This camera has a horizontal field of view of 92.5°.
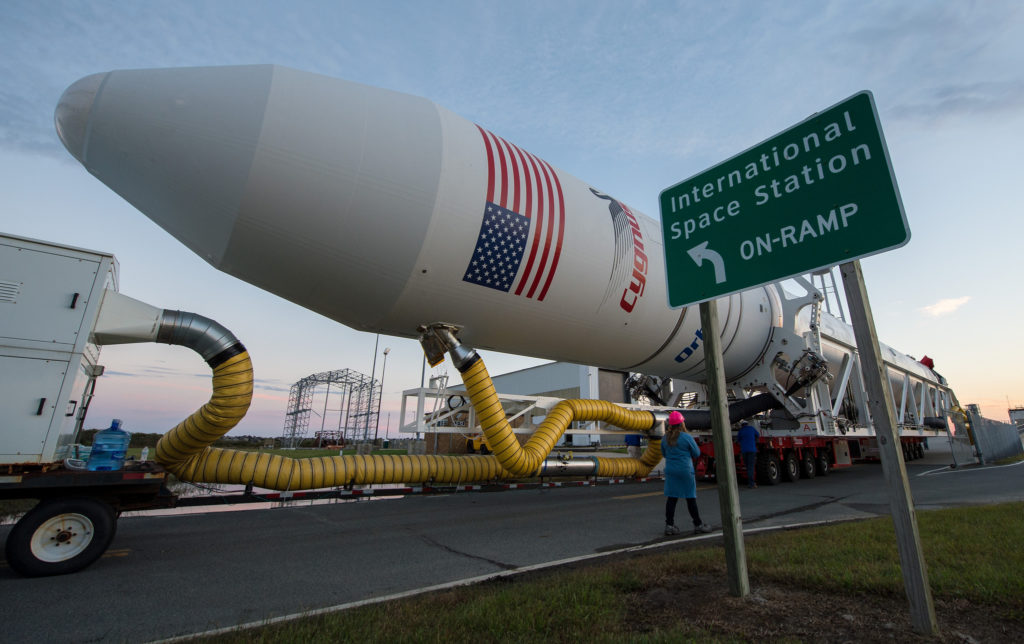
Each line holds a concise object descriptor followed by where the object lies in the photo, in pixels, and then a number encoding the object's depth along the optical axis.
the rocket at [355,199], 4.37
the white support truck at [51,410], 4.07
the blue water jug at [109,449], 4.45
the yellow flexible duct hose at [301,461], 5.08
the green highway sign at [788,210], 2.61
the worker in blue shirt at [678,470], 5.66
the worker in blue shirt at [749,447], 9.87
